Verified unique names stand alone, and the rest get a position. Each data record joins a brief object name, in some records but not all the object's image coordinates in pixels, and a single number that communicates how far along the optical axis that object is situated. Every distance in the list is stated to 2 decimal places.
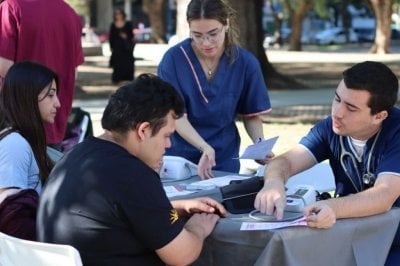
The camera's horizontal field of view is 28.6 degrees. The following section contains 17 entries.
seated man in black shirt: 2.35
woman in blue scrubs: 3.72
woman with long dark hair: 3.10
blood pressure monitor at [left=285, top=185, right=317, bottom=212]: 2.77
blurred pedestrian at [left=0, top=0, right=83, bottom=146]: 4.20
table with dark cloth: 2.49
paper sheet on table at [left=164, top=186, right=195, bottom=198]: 3.16
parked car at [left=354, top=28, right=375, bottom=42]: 56.25
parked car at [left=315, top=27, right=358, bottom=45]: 52.91
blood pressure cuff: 2.85
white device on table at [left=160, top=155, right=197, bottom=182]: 3.58
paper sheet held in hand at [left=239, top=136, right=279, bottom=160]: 3.28
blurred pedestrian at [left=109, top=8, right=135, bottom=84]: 14.86
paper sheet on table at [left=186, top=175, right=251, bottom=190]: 3.24
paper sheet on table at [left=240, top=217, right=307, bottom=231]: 2.52
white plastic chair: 2.22
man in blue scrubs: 2.64
